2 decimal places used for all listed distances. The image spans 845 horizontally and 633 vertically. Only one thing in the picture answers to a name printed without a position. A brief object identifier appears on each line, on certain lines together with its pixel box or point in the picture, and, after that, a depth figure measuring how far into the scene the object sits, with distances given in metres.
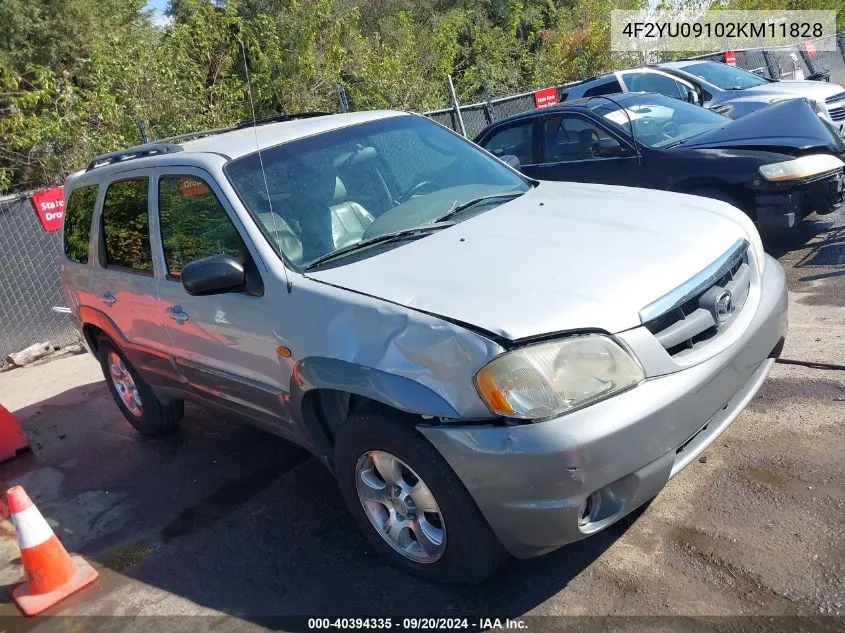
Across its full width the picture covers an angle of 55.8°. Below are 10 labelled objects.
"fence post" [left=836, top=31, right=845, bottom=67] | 20.77
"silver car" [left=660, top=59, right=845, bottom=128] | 11.36
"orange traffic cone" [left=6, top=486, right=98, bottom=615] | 3.80
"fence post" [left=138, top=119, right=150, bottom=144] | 10.18
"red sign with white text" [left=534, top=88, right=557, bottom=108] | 14.50
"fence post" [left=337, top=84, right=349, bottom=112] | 11.62
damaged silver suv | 2.86
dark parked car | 6.79
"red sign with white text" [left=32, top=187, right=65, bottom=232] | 8.56
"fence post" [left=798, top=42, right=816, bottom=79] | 19.30
